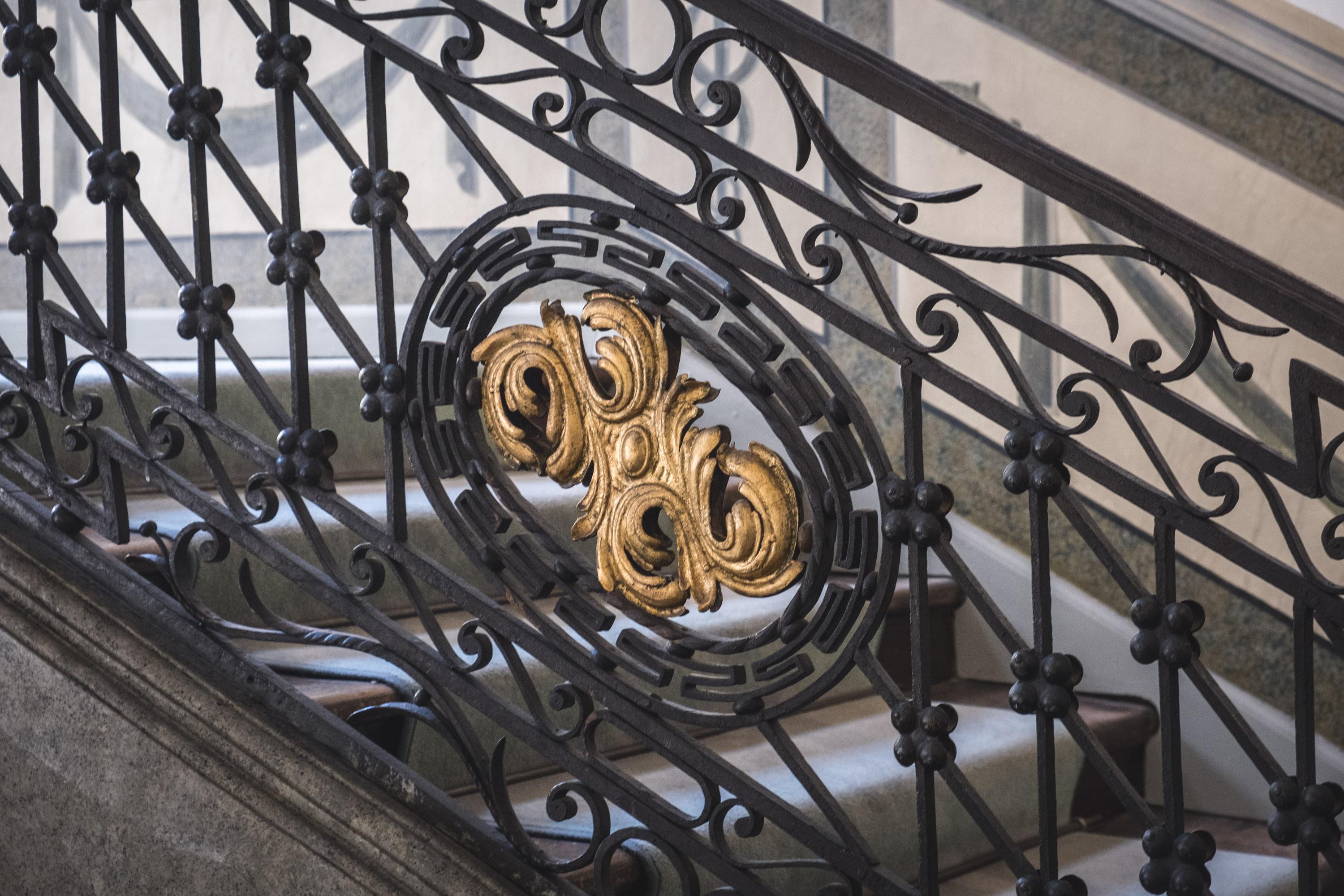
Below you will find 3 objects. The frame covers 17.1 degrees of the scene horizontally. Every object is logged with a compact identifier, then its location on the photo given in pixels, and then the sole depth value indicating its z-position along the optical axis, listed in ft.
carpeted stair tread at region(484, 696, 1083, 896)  16.11
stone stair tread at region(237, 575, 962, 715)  15.73
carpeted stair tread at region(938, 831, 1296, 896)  16.48
